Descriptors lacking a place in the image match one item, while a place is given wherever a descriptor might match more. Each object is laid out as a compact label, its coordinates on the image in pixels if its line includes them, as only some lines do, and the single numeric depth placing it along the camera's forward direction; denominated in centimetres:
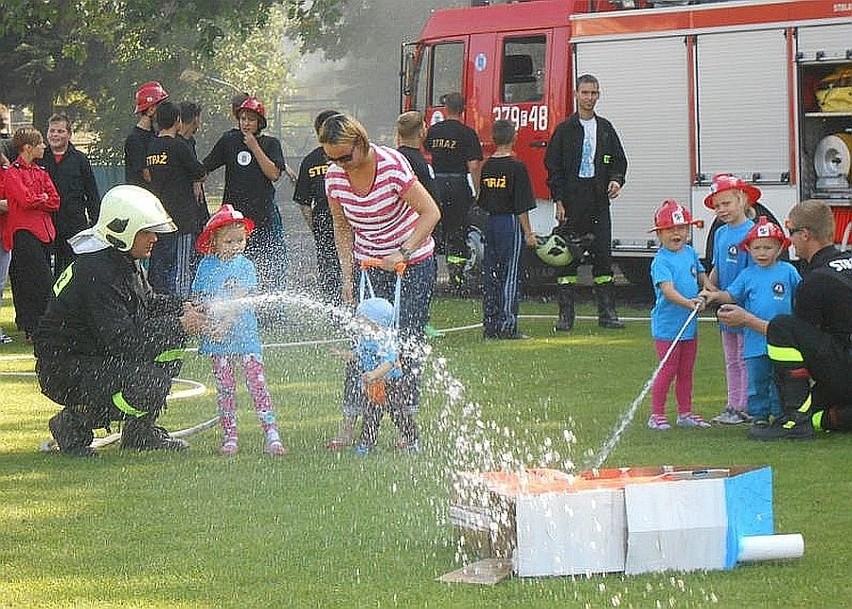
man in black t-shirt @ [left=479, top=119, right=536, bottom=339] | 2116
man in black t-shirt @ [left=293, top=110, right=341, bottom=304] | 2124
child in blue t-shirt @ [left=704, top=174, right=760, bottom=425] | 1471
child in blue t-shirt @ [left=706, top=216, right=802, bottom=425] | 1410
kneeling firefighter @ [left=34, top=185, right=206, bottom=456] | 1311
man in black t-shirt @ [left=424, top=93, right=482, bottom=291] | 2468
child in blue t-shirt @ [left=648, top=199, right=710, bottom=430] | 1442
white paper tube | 930
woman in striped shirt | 1263
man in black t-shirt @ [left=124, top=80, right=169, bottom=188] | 2104
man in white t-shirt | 2209
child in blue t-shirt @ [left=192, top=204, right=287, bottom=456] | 1328
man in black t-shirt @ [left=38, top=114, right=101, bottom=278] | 2219
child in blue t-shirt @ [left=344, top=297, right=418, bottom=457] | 1282
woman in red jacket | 2139
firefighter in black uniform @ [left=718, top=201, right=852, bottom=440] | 1341
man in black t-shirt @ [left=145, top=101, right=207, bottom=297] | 2051
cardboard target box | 898
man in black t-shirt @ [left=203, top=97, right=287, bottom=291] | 2140
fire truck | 2388
